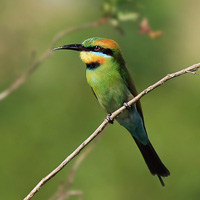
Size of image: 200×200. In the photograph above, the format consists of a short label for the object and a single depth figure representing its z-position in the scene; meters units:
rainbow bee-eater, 5.22
